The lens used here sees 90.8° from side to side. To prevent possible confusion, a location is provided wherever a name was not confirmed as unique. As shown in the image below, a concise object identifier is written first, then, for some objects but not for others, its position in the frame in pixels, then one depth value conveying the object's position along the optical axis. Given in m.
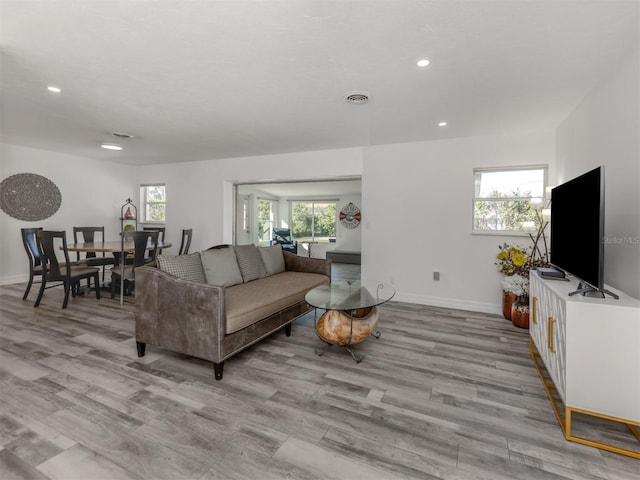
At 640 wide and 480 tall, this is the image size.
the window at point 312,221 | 9.81
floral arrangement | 3.56
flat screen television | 1.79
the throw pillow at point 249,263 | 3.59
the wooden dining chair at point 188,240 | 5.54
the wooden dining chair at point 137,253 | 4.31
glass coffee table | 2.76
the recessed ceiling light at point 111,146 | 5.02
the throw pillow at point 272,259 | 3.96
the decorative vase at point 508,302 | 3.87
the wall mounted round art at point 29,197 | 5.31
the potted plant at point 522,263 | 3.58
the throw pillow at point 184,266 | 2.77
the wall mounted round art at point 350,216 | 9.40
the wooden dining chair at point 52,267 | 4.10
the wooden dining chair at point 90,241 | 5.25
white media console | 1.65
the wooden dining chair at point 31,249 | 4.44
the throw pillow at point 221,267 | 3.12
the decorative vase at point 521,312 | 3.58
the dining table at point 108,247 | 4.35
